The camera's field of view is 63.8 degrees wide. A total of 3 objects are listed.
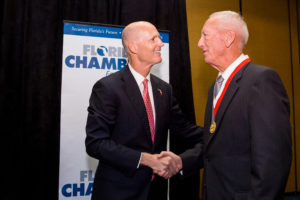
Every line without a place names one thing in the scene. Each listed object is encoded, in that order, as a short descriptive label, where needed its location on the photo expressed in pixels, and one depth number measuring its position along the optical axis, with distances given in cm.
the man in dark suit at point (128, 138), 142
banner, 257
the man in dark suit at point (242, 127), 105
